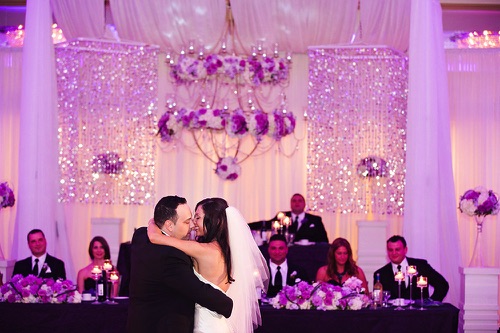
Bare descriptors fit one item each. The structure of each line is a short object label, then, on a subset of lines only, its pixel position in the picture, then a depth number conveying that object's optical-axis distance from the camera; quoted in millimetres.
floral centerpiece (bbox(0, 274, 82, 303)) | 7311
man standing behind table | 11492
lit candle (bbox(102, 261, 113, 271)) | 7527
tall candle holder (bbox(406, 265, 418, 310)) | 7438
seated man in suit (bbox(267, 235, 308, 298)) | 8922
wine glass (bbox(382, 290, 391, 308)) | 7570
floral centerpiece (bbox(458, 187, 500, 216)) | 10938
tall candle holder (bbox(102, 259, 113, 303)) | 7527
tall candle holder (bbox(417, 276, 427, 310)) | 7375
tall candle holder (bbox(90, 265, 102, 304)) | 7291
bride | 5215
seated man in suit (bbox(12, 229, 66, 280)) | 9141
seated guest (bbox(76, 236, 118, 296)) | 8797
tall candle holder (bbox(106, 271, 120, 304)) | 7379
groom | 4980
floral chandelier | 12266
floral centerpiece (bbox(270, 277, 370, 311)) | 7156
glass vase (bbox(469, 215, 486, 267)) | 11281
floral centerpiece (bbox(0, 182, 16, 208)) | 11258
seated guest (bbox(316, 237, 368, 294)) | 8742
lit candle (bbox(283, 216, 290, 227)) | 10547
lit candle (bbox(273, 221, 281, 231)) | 10844
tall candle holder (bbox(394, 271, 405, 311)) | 7467
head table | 7094
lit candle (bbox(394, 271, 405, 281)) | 7465
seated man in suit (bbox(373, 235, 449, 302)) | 8695
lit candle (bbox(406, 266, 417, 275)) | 7441
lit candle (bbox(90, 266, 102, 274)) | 7286
